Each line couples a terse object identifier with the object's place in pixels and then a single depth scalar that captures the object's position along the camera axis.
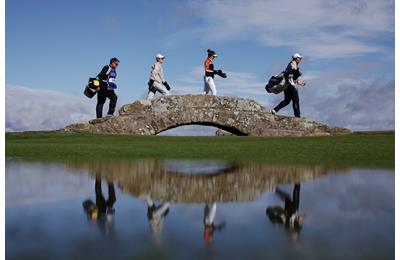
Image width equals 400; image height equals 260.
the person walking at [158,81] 24.75
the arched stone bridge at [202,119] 23.31
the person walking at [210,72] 24.36
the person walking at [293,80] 23.31
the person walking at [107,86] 23.52
